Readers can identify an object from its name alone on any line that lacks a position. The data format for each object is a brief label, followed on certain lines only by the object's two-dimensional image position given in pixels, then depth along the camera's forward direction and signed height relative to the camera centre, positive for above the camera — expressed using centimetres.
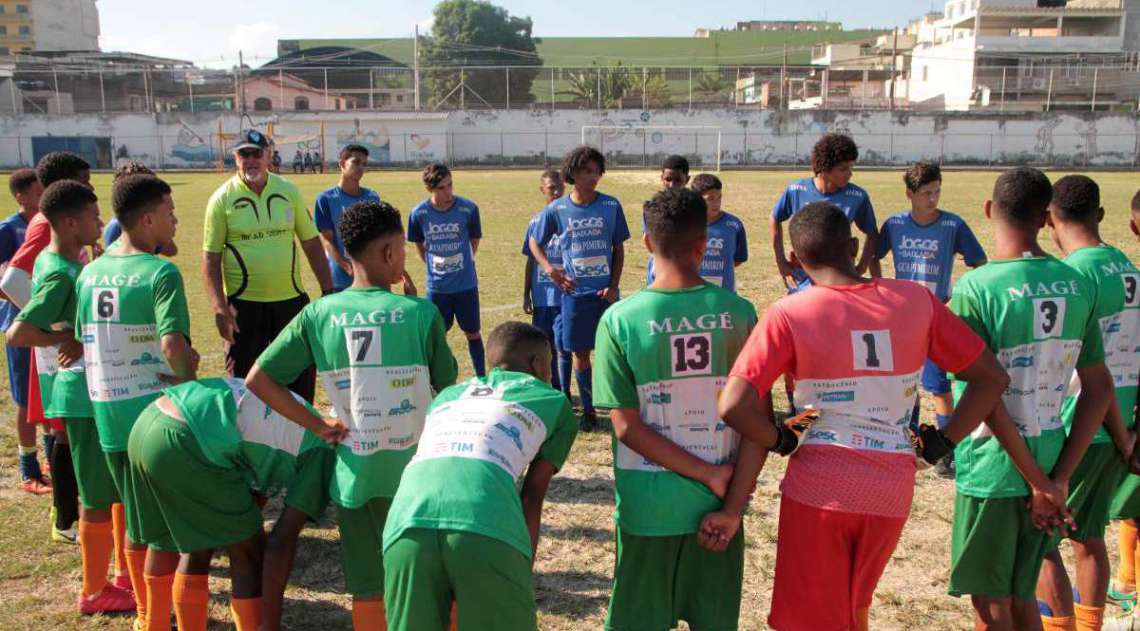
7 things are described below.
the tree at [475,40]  9138 +1169
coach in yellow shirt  640 -74
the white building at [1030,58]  6788 +727
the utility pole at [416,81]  6488 +490
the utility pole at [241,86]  6256 +444
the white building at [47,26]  8644 +1225
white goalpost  6131 +68
